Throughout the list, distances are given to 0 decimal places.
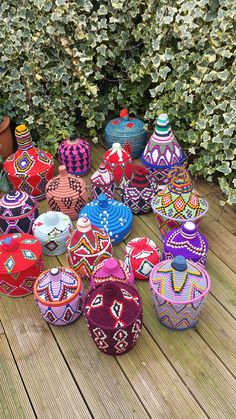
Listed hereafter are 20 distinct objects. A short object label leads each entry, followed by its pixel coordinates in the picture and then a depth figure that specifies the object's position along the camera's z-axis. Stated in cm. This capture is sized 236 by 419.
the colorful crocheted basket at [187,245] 244
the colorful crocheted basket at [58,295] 222
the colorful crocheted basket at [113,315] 200
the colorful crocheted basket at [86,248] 248
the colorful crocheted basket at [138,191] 300
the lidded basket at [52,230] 272
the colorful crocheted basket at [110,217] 279
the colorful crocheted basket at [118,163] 321
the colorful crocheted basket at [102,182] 308
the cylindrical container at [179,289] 210
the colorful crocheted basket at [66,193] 297
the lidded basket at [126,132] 356
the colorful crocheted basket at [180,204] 269
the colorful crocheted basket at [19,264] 239
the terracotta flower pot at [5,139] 355
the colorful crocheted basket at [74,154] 341
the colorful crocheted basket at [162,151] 317
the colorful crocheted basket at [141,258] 253
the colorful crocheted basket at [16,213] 276
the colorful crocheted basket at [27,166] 318
